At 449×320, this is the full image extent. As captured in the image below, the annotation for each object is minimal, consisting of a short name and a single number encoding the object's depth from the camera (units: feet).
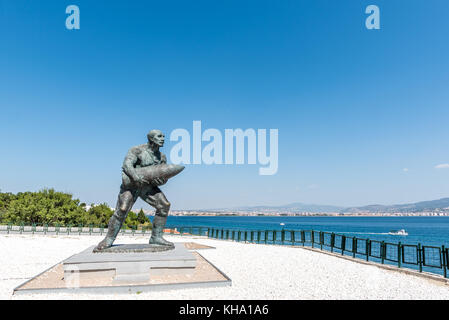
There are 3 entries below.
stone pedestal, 23.18
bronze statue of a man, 27.73
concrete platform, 20.93
